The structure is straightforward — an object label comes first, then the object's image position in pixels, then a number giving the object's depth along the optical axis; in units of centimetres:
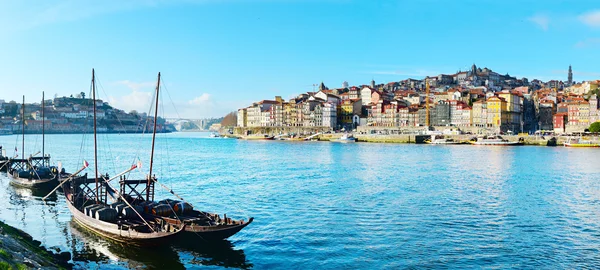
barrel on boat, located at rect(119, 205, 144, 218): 1948
